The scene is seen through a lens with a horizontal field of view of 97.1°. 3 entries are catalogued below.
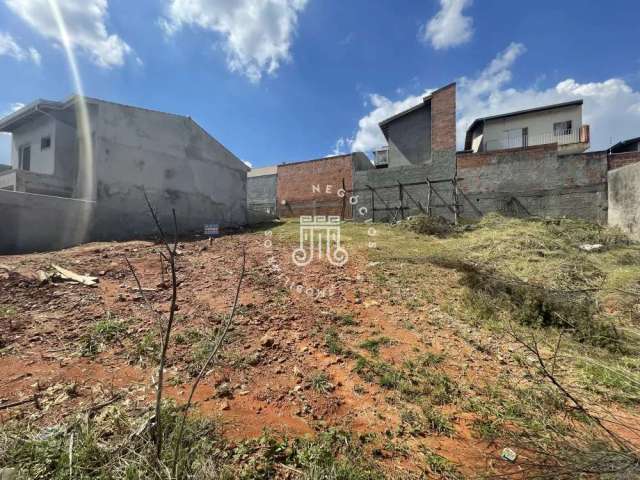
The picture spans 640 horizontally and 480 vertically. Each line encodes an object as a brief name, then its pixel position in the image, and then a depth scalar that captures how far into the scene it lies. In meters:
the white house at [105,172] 7.45
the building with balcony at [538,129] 17.39
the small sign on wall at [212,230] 8.64
